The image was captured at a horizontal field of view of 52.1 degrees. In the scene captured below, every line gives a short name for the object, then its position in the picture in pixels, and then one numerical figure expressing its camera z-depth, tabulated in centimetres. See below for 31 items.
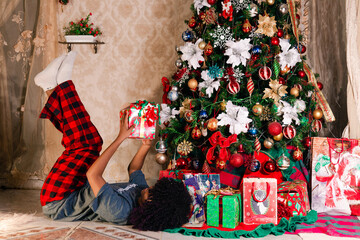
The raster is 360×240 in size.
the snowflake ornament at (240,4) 283
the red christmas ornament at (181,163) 287
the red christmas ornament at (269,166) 274
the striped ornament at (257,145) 276
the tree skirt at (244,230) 216
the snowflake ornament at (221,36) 282
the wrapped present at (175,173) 270
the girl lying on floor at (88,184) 212
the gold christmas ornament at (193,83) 289
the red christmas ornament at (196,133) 279
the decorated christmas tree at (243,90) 275
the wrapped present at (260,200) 238
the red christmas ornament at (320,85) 306
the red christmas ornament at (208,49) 283
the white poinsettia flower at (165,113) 308
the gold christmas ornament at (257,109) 272
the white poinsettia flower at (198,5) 293
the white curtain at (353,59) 276
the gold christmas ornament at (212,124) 272
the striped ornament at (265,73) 274
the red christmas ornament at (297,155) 282
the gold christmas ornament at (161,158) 303
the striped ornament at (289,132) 275
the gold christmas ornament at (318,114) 290
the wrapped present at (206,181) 255
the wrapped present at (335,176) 265
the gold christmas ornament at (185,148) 284
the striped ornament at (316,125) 294
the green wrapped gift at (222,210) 231
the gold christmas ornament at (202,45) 287
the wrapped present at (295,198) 248
